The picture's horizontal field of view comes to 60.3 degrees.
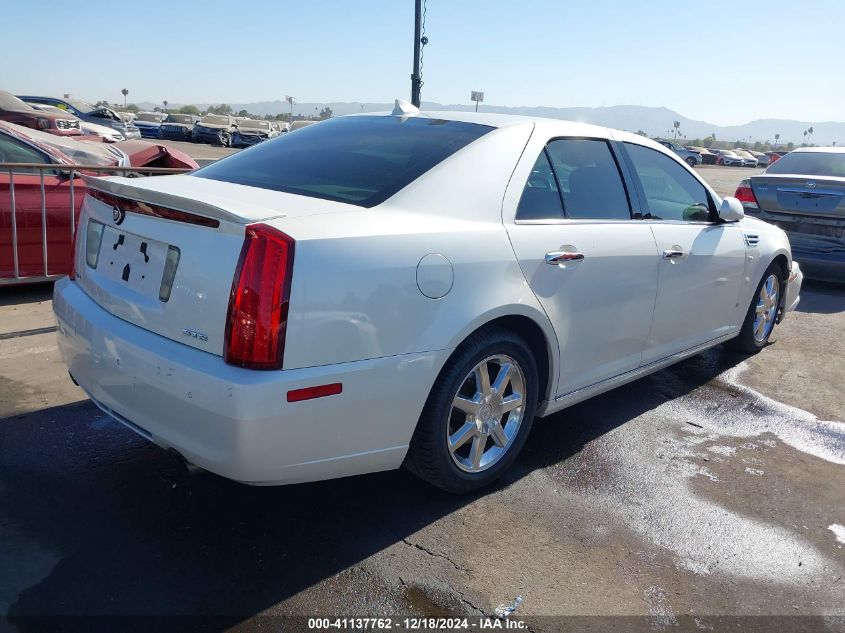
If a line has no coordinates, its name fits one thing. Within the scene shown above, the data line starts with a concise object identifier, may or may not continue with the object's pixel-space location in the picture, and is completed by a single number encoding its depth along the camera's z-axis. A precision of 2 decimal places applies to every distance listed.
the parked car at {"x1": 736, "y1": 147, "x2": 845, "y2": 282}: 7.77
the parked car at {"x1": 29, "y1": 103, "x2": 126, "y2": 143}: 14.94
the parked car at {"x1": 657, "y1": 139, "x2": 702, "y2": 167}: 47.71
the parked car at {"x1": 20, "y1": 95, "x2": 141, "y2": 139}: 24.20
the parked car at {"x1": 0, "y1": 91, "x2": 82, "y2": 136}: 13.83
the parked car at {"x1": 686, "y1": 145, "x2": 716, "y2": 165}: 59.20
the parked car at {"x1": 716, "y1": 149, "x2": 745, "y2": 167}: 58.72
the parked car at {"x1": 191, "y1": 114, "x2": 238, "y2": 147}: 37.15
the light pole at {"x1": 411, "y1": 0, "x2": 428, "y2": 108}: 12.67
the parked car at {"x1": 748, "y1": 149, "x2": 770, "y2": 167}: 64.92
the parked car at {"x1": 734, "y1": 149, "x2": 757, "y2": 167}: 59.84
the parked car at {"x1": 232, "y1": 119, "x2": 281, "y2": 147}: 37.66
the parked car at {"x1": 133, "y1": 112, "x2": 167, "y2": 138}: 40.22
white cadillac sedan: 2.45
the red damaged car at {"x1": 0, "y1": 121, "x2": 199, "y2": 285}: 5.81
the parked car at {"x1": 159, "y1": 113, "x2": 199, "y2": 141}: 38.78
